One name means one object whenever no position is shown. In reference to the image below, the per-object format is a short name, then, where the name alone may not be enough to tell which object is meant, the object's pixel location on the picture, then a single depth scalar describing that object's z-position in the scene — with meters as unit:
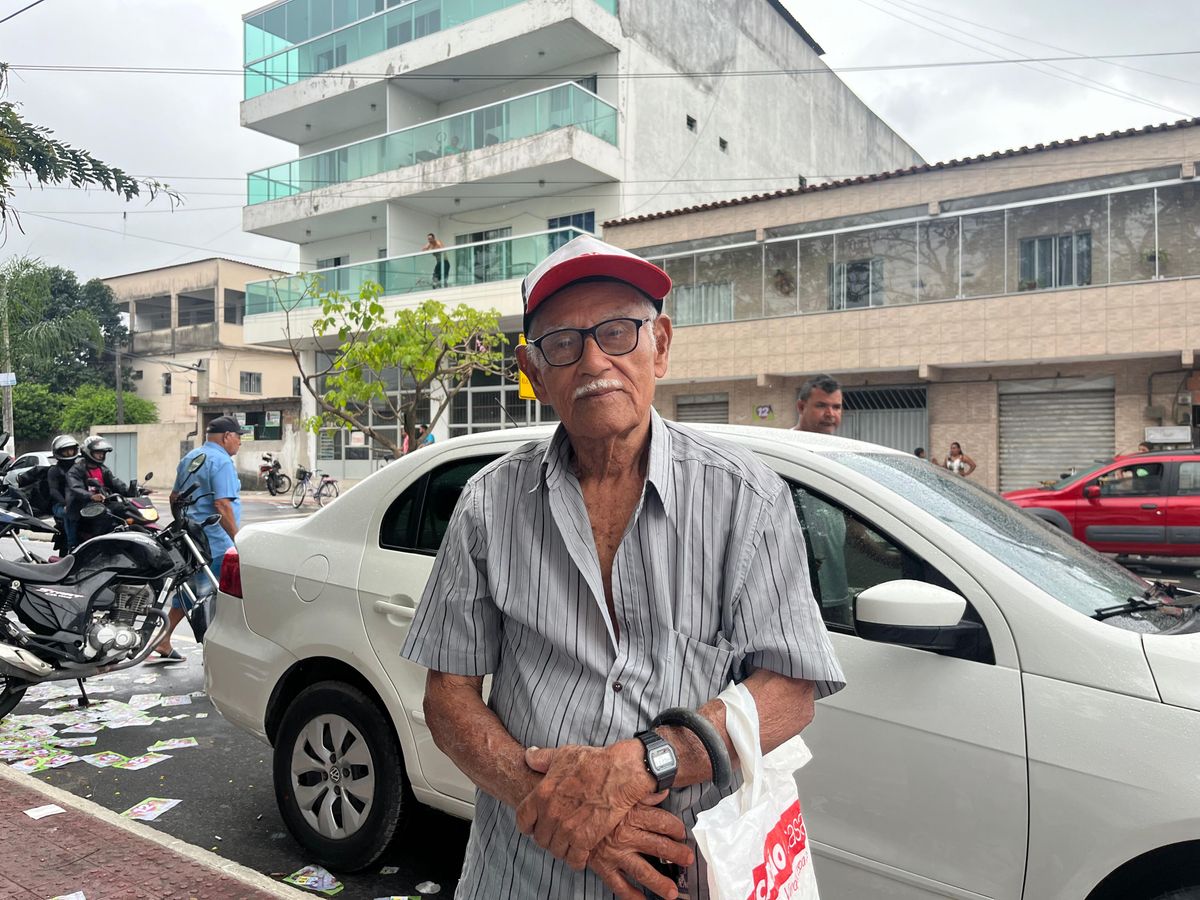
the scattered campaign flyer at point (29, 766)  4.62
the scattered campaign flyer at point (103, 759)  4.75
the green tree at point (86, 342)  46.19
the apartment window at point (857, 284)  18.84
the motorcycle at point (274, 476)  28.39
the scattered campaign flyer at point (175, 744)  5.03
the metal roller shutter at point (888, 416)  19.00
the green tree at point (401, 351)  12.23
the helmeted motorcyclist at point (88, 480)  8.65
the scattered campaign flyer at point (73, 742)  5.09
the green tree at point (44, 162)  6.21
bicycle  24.84
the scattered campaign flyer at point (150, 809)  4.07
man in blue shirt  6.85
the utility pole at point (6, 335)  28.72
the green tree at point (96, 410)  41.34
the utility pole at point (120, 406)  39.12
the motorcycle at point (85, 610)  5.19
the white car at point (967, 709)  2.09
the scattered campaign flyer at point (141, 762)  4.73
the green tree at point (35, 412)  40.50
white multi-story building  22.06
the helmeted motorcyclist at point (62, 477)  9.72
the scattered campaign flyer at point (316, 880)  3.37
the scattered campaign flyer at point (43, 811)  3.69
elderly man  1.36
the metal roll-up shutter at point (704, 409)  21.47
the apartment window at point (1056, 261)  16.86
